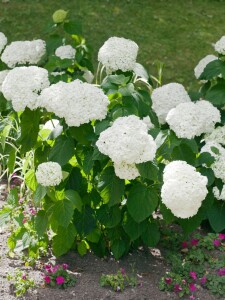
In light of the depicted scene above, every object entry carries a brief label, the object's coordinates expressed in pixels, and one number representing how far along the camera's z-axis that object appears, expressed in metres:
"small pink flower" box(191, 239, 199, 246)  4.14
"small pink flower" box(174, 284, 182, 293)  3.76
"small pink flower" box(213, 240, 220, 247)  4.12
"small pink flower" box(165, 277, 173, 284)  3.79
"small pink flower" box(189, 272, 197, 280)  3.83
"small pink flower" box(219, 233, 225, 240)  4.15
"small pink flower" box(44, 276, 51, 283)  3.72
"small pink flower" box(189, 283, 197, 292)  3.78
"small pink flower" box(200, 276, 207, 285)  3.83
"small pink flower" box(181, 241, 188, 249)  4.16
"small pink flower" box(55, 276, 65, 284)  3.72
